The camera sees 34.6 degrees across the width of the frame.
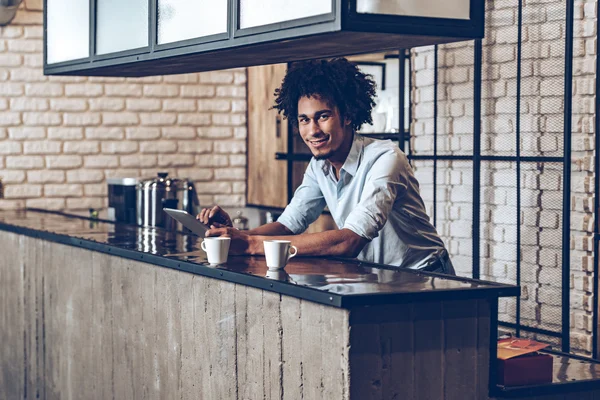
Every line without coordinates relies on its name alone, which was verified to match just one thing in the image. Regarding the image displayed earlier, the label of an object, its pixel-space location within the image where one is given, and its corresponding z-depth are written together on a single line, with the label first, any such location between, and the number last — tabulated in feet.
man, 10.22
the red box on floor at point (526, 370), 8.32
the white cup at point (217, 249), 9.52
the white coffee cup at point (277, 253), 9.00
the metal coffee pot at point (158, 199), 15.83
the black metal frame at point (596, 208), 11.79
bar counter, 7.74
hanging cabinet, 8.65
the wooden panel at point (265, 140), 19.54
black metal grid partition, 12.76
